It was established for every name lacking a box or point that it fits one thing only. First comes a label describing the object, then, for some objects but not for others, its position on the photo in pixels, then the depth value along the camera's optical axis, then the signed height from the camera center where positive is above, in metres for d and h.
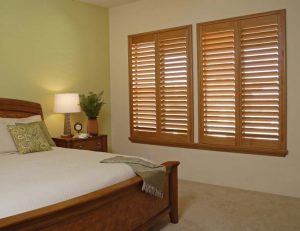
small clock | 4.55 -0.25
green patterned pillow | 3.28 -0.30
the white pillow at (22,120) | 3.51 -0.11
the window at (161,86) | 4.45 +0.34
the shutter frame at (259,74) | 3.66 +0.41
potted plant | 4.52 +0.01
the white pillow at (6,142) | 3.21 -0.33
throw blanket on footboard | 2.63 -0.54
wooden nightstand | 4.10 -0.45
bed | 1.82 -0.62
